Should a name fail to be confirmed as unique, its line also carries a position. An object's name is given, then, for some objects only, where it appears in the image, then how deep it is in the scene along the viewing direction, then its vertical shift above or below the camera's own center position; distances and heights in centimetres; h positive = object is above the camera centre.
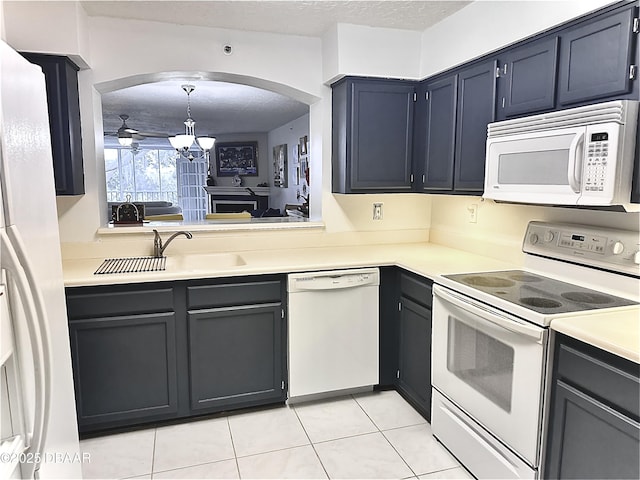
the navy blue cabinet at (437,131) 259 +33
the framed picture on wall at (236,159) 922 +57
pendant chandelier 536 +59
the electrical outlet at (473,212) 287 -17
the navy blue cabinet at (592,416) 133 -74
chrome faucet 276 -36
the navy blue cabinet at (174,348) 226 -87
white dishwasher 254 -85
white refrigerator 115 -26
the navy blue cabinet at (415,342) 242 -89
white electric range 168 -60
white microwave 158 +12
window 1057 +17
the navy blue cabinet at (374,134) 281 +33
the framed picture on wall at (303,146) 654 +60
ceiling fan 582 +68
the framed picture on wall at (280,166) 785 +36
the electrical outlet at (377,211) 323 -18
